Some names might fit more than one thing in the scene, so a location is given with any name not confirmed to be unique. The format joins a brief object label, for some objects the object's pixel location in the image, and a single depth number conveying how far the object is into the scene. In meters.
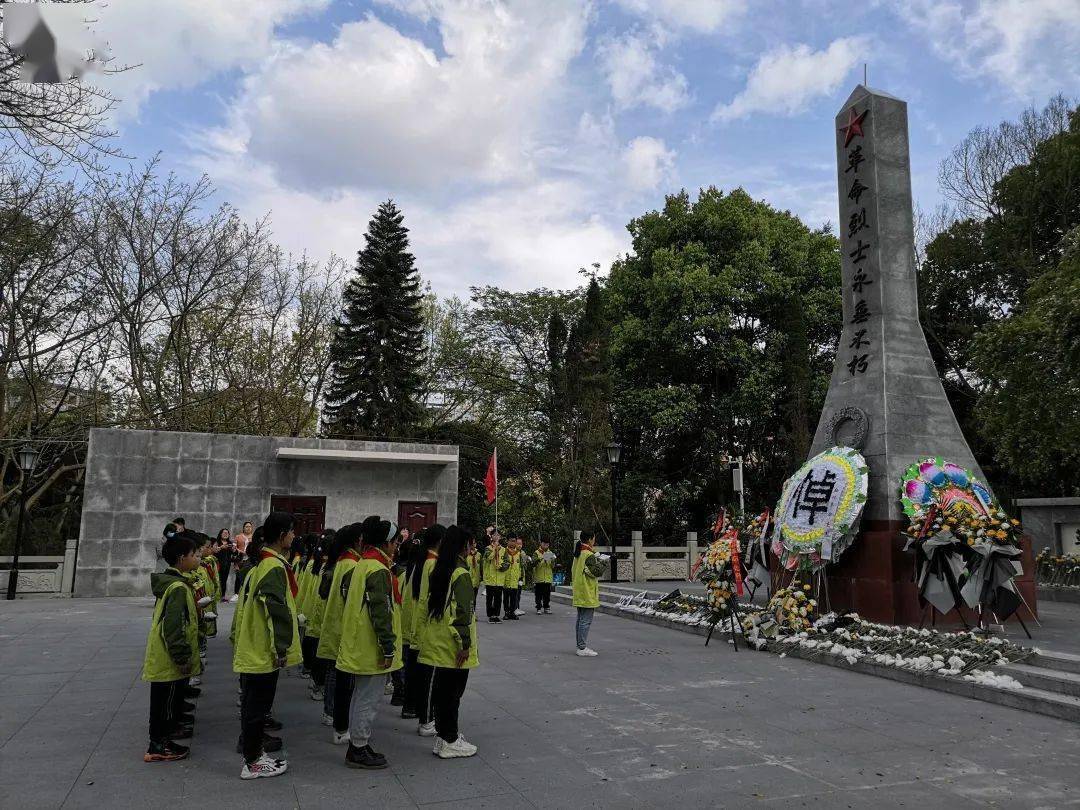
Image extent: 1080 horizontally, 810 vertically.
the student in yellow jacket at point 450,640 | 5.29
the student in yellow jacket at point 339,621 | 5.65
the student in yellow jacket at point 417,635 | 5.91
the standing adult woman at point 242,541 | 14.41
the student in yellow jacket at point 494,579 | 13.31
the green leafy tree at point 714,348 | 26.50
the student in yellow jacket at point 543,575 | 14.24
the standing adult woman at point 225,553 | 13.49
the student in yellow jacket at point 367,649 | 5.07
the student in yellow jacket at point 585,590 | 9.77
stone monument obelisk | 10.76
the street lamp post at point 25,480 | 16.02
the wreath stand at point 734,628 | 10.28
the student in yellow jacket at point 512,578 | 13.49
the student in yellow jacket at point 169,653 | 5.11
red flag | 21.61
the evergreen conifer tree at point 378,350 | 30.39
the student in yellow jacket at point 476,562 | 11.14
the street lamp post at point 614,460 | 20.16
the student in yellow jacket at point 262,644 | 4.84
